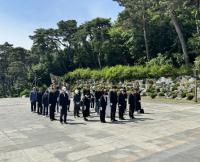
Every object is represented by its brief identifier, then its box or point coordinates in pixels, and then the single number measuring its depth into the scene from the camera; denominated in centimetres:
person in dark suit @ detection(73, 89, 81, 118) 1002
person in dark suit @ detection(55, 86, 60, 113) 959
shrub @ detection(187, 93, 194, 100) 1425
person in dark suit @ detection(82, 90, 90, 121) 925
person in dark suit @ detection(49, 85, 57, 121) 937
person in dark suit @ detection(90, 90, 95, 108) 1188
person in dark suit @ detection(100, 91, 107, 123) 882
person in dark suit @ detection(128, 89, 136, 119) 952
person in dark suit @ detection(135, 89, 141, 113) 1053
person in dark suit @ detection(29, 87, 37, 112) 1145
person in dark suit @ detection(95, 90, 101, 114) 1072
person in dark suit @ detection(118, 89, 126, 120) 934
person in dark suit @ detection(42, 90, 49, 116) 1054
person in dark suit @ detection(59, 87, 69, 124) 870
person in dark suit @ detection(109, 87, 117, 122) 905
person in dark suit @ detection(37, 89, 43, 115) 1110
